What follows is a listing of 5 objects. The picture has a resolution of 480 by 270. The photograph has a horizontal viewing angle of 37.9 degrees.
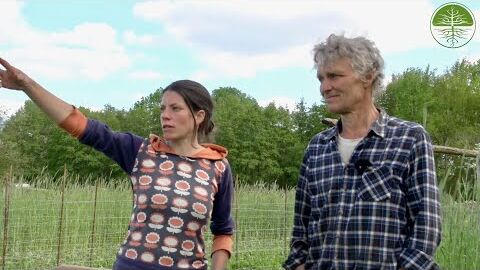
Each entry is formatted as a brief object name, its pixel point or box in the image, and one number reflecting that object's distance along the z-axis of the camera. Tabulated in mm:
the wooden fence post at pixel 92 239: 6834
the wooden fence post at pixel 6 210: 5961
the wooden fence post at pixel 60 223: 6410
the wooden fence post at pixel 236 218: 7467
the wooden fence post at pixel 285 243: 7796
